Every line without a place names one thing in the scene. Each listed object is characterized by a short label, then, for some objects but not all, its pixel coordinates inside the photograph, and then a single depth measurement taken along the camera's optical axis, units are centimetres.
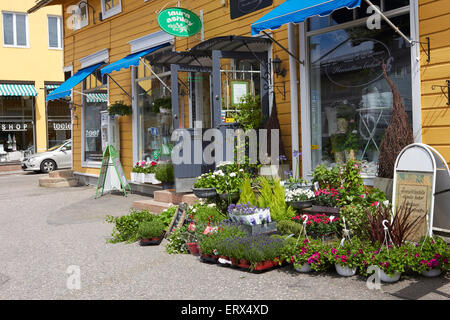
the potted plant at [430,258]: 477
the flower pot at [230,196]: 742
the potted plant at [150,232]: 685
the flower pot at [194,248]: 630
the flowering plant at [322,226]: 605
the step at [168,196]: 908
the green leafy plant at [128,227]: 729
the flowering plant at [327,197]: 647
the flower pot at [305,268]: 526
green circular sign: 970
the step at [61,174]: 1559
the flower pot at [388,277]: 475
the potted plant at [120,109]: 1292
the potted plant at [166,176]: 1009
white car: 2140
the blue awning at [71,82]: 1330
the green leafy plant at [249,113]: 848
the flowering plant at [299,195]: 674
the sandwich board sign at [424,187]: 557
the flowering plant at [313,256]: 513
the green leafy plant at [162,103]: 1141
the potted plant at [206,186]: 756
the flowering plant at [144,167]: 1159
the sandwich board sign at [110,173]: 1172
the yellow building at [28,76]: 2402
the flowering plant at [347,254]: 495
